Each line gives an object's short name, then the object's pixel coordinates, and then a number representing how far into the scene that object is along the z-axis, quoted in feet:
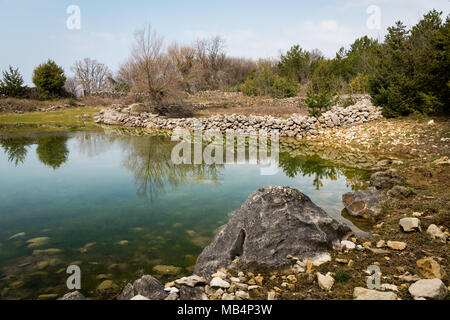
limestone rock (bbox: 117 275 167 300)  8.77
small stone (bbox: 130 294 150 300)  8.39
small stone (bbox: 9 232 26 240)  13.96
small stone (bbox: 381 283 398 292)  8.46
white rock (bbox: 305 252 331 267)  10.42
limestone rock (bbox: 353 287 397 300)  7.85
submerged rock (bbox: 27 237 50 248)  13.28
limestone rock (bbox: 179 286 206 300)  8.55
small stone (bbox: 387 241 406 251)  11.43
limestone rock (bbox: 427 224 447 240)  11.93
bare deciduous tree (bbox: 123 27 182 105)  63.31
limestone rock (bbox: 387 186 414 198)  17.43
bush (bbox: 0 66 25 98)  84.23
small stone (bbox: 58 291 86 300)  8.58
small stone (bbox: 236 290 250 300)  8.56
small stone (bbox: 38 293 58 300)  9.70
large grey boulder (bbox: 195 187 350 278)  10.61
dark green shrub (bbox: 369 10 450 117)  38.22
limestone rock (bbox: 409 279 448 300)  7.77
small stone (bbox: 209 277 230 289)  9.03
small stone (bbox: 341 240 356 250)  11.69
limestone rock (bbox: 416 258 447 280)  8.88
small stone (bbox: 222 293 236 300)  8.45
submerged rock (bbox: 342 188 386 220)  16.19
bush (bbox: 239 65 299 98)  91.61
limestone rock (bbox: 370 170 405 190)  20.40
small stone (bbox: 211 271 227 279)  9.69
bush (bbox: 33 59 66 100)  89.71
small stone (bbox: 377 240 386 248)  11.94
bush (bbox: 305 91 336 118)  53.42
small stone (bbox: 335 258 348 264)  10.50
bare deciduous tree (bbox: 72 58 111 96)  132.26
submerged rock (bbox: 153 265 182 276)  11.38
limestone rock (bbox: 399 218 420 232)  12.91
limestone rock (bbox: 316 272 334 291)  8.84
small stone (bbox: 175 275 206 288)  9.11
